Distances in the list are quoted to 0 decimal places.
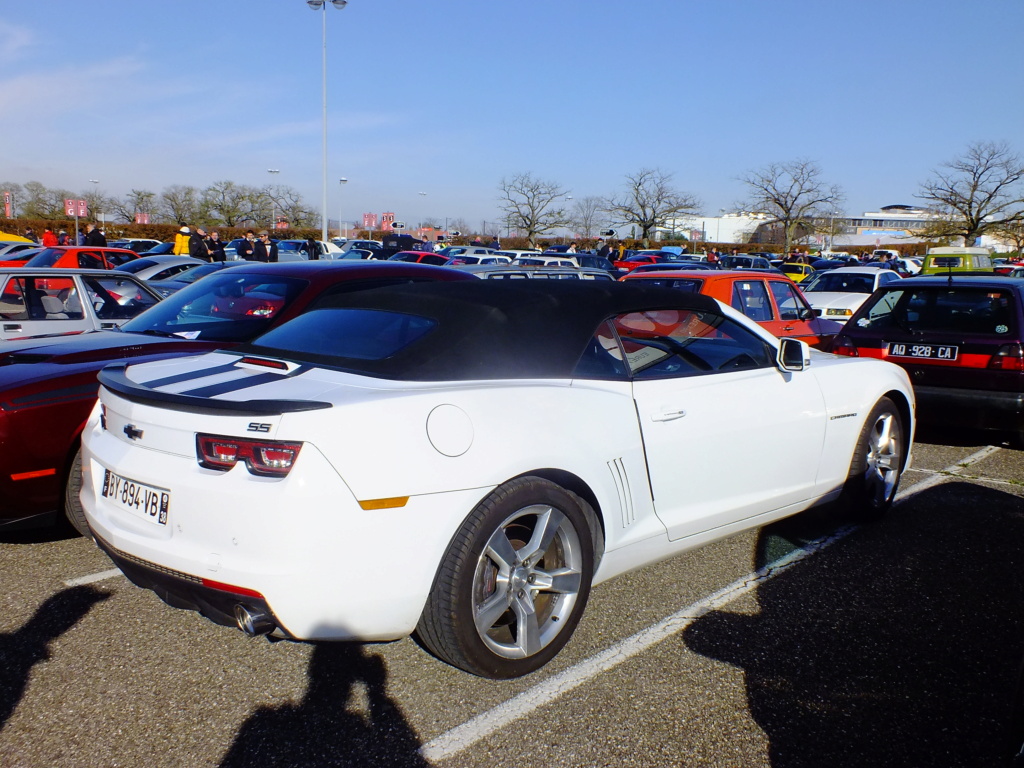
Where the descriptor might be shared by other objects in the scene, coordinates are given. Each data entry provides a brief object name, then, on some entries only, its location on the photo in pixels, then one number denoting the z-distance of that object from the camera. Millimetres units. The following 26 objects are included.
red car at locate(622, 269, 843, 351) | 9156
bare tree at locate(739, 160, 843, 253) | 59938
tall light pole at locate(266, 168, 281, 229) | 68594
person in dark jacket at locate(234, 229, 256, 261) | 21164
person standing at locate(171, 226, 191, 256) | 20708
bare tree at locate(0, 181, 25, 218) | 64150
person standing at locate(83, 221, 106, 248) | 21688
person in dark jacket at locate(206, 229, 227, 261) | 21234
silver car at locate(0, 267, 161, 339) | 6848
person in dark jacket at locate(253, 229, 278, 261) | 20500
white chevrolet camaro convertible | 2572
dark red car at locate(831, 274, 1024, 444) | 6711
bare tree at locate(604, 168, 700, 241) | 63750
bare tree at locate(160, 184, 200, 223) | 66562
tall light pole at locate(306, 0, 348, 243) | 30406
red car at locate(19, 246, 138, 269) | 14727
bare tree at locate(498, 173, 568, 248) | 64938
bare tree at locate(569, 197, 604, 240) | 79438
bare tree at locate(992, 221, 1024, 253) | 49938
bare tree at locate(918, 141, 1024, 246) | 50094
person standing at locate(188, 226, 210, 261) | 20964
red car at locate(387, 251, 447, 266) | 25367
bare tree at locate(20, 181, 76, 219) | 62938
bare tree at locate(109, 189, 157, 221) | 67469
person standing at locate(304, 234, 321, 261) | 28312
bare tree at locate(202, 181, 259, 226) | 66500
